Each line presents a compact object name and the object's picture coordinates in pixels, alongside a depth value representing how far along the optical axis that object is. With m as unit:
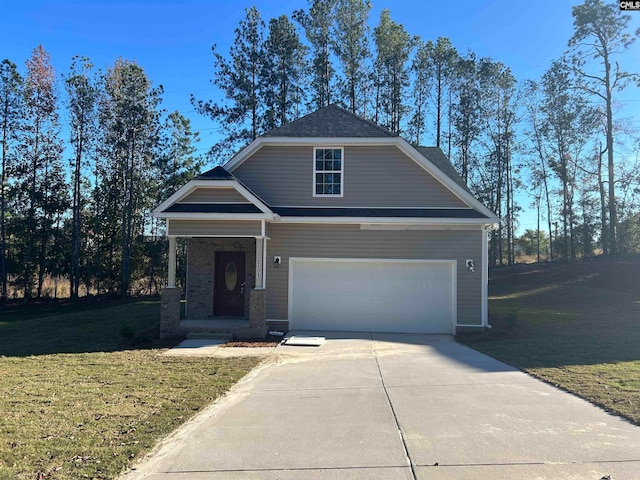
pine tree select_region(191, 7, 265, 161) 26.89
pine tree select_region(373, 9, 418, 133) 28.70
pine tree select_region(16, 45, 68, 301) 25.05
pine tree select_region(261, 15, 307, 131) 27.09
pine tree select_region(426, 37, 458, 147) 30.23
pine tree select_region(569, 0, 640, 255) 26.30
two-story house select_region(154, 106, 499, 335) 12.97
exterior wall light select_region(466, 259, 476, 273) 12.92
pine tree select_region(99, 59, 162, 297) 26.16
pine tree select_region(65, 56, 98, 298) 25.53
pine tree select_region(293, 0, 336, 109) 27.42
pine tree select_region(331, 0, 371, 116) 27.52
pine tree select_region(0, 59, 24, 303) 24.41
